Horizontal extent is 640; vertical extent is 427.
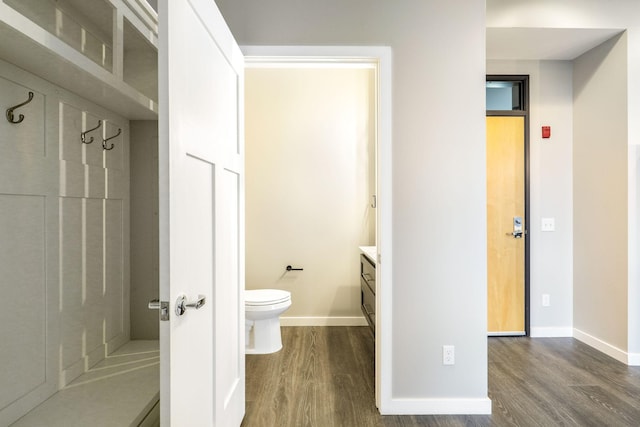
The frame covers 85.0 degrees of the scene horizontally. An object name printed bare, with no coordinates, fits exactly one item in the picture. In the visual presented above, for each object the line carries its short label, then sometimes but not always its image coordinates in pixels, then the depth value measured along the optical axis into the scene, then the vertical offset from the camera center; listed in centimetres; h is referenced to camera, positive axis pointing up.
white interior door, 101 -1
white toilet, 274 -91
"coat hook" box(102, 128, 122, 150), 172 +34
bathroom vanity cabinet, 258 -61
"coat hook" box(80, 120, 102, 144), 157 +34
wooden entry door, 321 -19
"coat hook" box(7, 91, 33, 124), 119 +34
